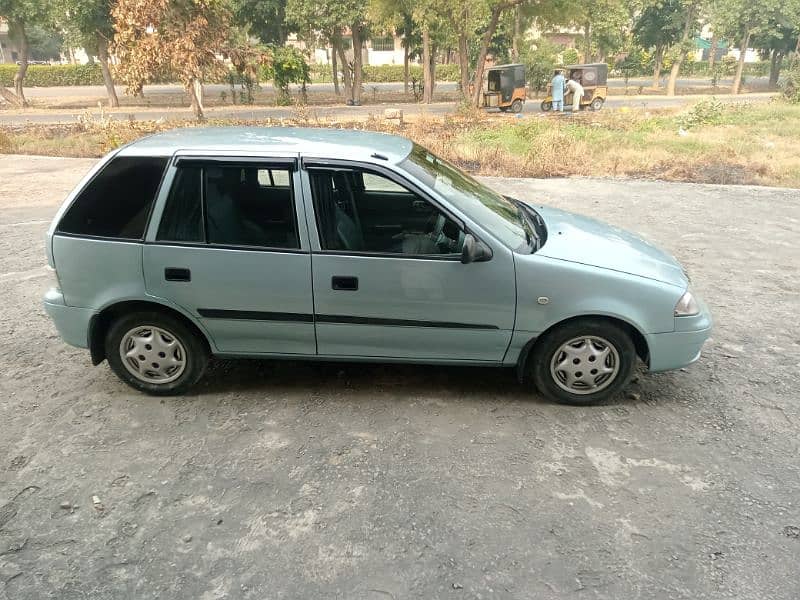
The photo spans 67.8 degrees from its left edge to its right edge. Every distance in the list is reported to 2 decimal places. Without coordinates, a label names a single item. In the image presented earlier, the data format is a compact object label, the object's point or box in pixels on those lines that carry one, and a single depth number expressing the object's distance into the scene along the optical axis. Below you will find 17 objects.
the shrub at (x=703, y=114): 18.47
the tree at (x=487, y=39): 24.61
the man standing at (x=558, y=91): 25.06
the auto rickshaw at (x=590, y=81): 27.25
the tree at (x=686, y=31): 38.67
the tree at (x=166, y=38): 17.92
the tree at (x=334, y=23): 30.33
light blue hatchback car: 3.64
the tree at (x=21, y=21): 28.70
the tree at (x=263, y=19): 32.09
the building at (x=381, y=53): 67.94
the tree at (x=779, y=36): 39.53
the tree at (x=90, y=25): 27.38
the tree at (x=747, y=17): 39.31
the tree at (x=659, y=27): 41.88
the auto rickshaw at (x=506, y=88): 26.38
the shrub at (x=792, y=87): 26.39
